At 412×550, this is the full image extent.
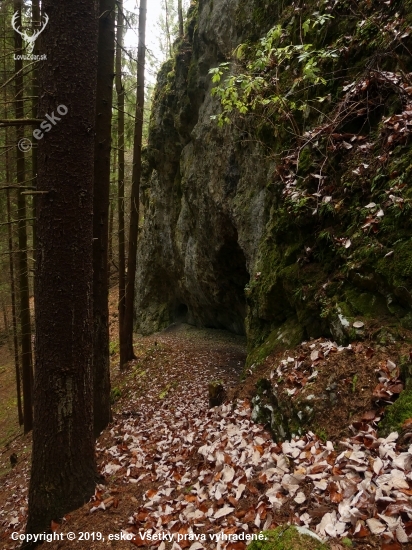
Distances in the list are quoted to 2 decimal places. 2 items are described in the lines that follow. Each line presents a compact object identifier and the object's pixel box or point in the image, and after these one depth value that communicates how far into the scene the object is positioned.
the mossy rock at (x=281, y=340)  5.01
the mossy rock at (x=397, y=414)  2.71
